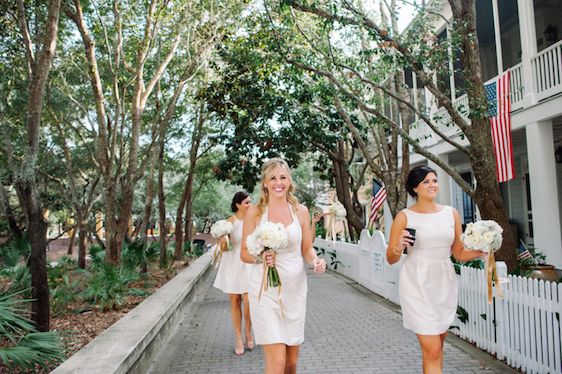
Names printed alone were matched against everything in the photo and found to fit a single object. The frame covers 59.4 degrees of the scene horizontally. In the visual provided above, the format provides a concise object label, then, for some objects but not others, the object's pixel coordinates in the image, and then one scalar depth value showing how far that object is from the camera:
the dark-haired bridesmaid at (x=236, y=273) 6.71
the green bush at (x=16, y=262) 8.04
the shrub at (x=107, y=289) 8.78
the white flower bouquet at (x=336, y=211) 9.35
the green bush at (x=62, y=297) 8.24
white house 10.77
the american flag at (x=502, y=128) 11.17
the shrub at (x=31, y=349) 4.42
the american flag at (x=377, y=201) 14.67
